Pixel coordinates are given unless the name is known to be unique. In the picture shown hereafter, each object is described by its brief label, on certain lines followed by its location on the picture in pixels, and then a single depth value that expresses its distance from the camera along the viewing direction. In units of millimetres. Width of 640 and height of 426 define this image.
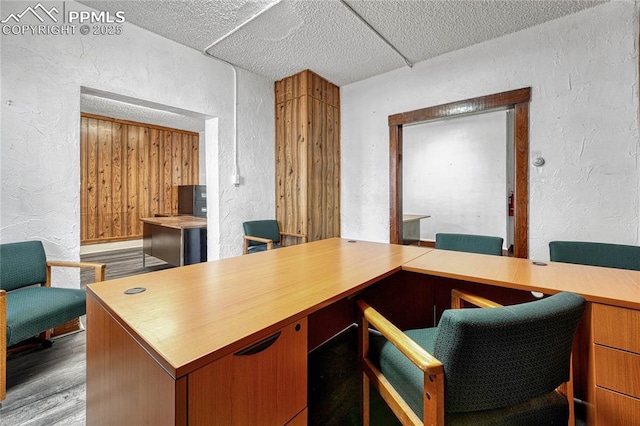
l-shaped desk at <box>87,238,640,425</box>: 723
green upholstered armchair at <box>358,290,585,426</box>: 740
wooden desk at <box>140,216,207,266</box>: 3773
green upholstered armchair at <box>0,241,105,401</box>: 1555
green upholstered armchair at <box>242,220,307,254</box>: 3469
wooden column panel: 3672
